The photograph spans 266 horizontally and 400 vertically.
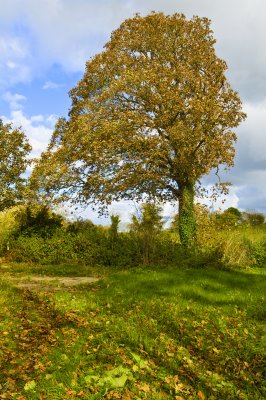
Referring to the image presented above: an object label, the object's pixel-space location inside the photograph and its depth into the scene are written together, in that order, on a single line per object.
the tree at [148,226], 20.72
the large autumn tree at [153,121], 22.28
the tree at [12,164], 27.25
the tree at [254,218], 42.66
